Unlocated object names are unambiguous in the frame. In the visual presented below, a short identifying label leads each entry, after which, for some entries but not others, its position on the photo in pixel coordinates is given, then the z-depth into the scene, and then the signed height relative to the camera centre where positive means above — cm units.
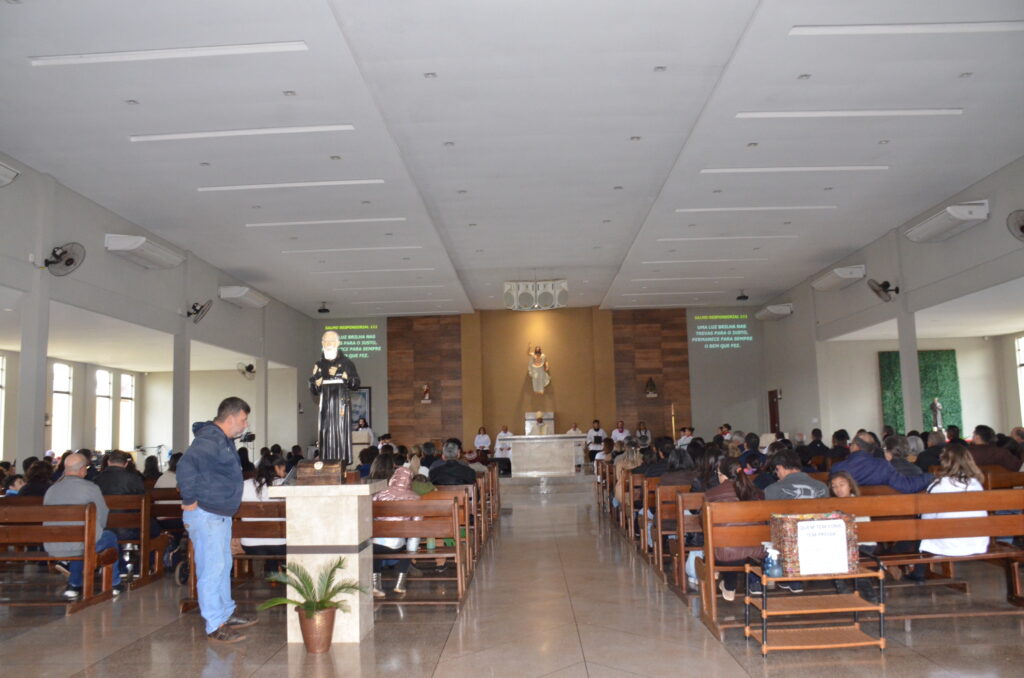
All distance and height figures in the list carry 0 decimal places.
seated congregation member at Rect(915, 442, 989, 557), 476 -45
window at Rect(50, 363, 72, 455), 1574 +59
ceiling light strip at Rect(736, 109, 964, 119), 767 +290
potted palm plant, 425 -90
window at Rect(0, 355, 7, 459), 1446 +106
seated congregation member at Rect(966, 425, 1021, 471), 779 -44
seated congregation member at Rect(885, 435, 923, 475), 626 -34
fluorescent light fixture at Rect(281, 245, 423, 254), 1262 +288
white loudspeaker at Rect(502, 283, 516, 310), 1599 +261
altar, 1512 -59
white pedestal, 448 -58
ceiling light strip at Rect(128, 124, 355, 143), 770 +291
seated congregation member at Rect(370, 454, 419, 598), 557 -49
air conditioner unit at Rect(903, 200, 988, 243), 952 +235
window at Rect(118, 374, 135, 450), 1823 +54
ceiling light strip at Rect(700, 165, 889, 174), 930 +289
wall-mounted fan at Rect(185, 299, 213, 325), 1260 +197
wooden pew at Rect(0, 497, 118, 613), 547 -63
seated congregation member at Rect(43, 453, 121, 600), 556 -44
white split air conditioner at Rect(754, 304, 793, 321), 1678 +224
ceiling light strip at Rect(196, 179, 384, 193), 935 +290
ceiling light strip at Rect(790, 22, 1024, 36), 602 +290
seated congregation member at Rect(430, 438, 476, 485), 768 -44
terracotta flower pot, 424 -105
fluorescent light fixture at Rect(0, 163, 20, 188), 745 +250
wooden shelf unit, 386 -105
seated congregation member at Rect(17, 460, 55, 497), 687 -34
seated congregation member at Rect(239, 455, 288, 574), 589 -47
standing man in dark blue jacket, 448 -40
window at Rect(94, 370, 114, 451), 1725 +59
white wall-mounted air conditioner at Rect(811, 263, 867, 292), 1314 +232
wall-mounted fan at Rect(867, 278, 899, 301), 1221 +190
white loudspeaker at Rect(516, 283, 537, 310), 1605 +262
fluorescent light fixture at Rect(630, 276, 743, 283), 1575 +281
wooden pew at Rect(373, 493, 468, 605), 533 -63
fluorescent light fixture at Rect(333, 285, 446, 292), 1594 +283
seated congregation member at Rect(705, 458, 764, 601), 457 -48
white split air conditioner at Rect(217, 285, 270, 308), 1366 +241
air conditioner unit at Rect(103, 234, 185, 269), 1001 +240
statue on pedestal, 505 +25
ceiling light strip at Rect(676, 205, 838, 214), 1090 +287
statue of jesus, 1919 +130
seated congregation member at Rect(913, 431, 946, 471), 773 -43
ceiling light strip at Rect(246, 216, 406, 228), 1100 +289
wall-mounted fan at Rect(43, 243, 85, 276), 880 +200
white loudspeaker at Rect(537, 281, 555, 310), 1591 +259
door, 1820 +16
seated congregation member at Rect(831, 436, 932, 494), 567 -42
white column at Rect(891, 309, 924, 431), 1190 +64
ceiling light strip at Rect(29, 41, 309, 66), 607 +291
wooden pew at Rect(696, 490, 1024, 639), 438 -61
